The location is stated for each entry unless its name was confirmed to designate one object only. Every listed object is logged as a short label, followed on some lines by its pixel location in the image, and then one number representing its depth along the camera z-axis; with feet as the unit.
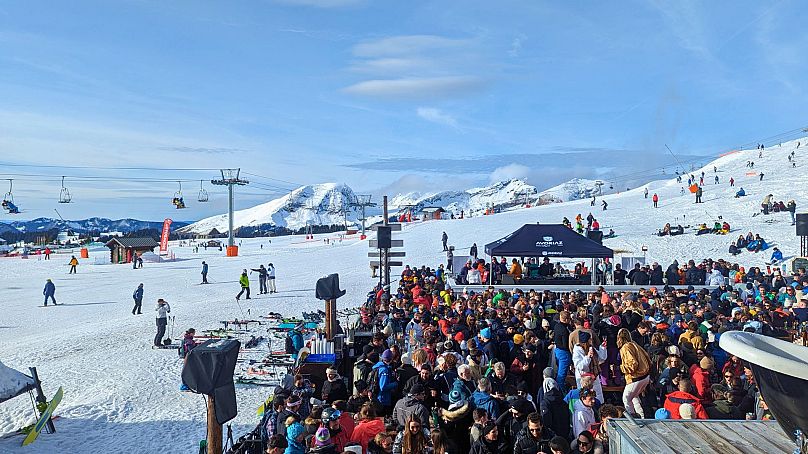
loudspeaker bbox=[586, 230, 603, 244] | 84.58
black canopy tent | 66.23
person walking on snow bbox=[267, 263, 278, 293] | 83.97
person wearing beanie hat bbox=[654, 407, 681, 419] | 19.42
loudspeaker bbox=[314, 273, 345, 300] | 39.93
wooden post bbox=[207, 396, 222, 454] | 20.92
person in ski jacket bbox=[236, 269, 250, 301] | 74.08
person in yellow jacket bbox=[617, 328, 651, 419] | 22.95
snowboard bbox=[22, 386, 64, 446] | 30.35
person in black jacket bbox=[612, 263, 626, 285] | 72.79
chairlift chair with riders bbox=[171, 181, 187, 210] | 169.89
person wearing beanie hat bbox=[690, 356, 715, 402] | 22.12
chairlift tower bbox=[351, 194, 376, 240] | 226.99
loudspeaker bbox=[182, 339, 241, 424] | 20.39
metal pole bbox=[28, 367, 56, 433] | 32.76
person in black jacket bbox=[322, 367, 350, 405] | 24.75
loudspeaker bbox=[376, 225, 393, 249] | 68.03
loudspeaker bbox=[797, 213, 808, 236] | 78.90
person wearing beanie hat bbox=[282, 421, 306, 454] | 19.31
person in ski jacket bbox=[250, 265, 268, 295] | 82.64
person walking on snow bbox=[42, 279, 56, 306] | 75.46
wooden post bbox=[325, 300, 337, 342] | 39.15
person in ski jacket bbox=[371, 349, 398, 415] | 24.88
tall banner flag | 149.28
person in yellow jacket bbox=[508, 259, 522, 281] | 73.31
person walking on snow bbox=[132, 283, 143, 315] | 66.96
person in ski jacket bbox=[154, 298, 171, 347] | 49.65
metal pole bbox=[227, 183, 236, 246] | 157.48
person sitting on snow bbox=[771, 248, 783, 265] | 84.38
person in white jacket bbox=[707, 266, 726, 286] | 69.31
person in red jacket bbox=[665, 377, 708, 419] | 19.01
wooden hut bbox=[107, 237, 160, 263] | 146.51
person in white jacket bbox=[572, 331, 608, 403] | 25.91
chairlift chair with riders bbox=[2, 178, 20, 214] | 144.77
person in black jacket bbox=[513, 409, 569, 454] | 16.92
